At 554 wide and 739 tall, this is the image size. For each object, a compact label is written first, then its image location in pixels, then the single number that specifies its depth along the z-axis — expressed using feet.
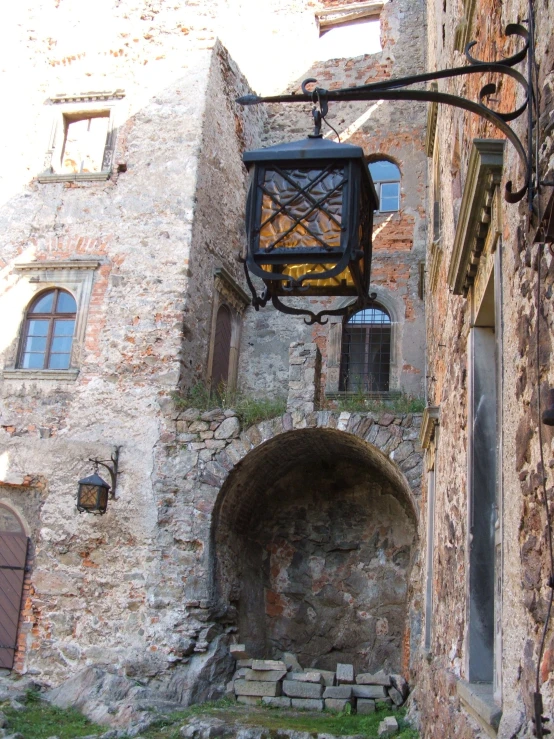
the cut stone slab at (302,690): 32.58
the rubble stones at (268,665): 33.37
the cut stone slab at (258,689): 32.68
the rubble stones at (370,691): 32.37
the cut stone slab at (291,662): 34.21
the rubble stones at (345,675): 33.06
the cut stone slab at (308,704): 32.12
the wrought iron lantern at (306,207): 11.11
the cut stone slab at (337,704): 31.83
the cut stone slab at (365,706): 31.76
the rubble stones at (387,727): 27.40
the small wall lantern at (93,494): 33.60
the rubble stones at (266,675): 33.09
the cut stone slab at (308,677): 32.96
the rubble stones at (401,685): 32.53
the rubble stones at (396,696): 32.24
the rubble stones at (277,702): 32.19
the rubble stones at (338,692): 32.32
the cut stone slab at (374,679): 32.96
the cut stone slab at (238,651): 33.65
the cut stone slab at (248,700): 32.40
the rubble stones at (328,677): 33.19
